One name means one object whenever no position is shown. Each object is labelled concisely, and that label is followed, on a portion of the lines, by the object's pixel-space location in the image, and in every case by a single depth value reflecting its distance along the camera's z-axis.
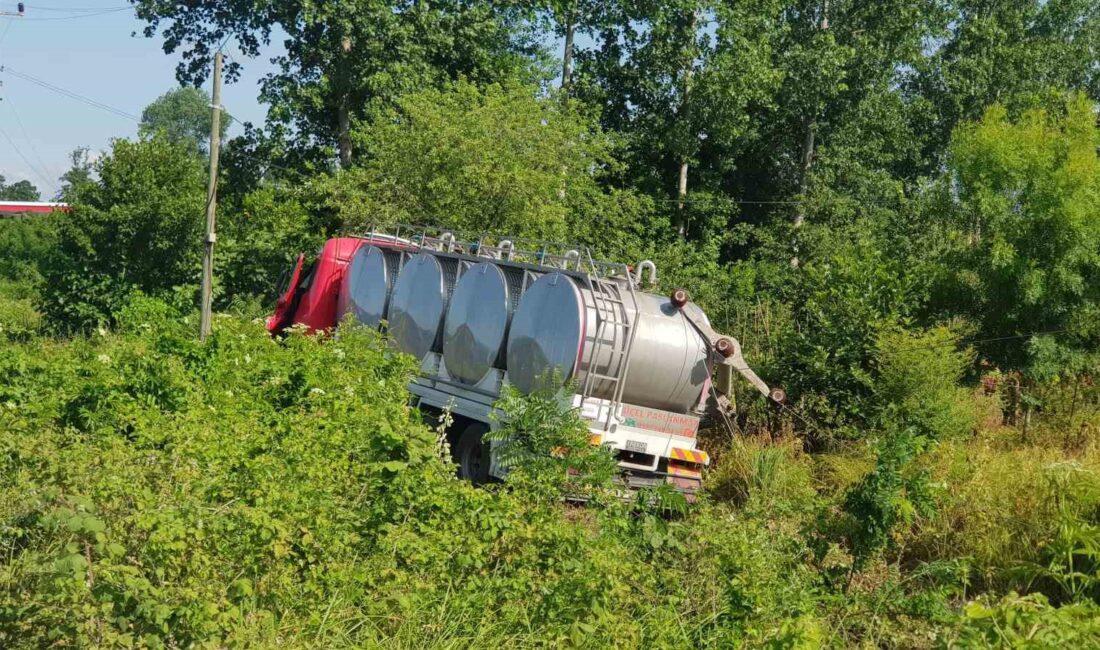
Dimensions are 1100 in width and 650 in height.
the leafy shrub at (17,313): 16.92
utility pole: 20.65
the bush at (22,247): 43.34
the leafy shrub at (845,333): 13.84
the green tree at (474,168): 21.97
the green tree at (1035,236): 14.80
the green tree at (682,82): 31.67
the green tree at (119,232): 24.48
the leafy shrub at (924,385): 13.02
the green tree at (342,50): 28.81
